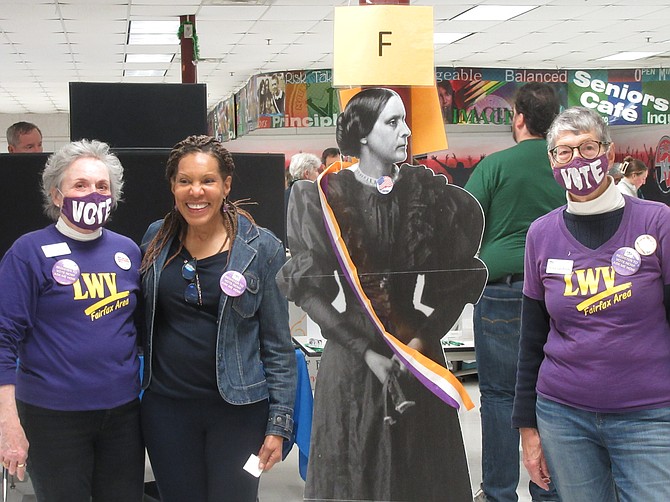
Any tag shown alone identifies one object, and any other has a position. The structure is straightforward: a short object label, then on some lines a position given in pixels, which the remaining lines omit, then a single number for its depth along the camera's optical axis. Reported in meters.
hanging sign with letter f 2.40
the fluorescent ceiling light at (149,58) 11.49
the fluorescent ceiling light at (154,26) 9.19
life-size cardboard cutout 2.45
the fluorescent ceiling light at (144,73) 13.02
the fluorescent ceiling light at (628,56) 12.04
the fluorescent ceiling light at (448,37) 10.27
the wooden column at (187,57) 8.70
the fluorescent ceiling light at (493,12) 8.73
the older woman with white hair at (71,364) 2.25
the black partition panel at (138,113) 3.61
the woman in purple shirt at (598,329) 2.03
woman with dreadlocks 2.26
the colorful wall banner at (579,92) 10.68
